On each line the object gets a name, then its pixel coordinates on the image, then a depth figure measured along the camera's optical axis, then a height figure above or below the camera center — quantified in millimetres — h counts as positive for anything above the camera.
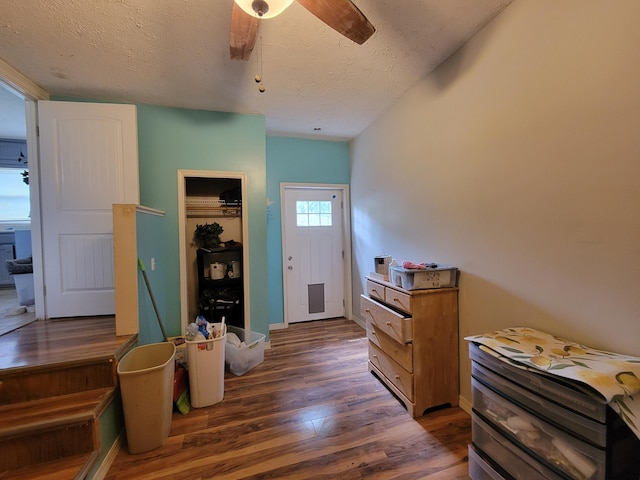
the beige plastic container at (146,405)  1538 -1055
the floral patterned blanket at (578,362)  849 -547
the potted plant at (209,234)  3000 +15
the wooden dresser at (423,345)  1834 -847
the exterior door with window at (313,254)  3680 -297
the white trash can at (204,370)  1979 -1063
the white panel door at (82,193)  2234 +399
